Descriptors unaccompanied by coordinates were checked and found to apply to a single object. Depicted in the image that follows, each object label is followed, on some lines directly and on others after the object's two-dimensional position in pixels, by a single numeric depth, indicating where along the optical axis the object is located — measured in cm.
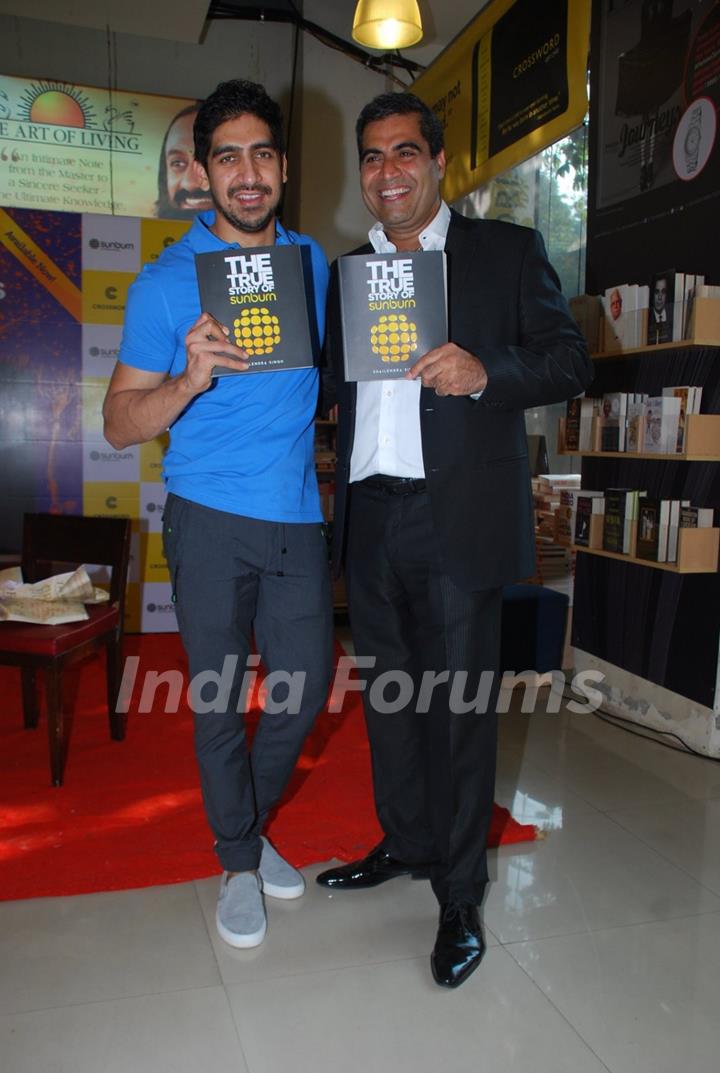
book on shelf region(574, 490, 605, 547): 352
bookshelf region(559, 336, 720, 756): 307
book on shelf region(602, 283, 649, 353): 326
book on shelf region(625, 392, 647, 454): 324
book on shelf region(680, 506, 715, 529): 303
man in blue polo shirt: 180
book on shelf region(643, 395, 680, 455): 308
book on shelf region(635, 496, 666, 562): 316
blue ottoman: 391
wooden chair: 284
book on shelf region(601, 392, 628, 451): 338
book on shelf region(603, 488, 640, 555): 332
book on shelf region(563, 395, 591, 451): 366
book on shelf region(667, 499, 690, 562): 312
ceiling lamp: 388
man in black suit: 180
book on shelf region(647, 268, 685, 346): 304
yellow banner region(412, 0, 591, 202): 374
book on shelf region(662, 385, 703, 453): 303
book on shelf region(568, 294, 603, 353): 350
